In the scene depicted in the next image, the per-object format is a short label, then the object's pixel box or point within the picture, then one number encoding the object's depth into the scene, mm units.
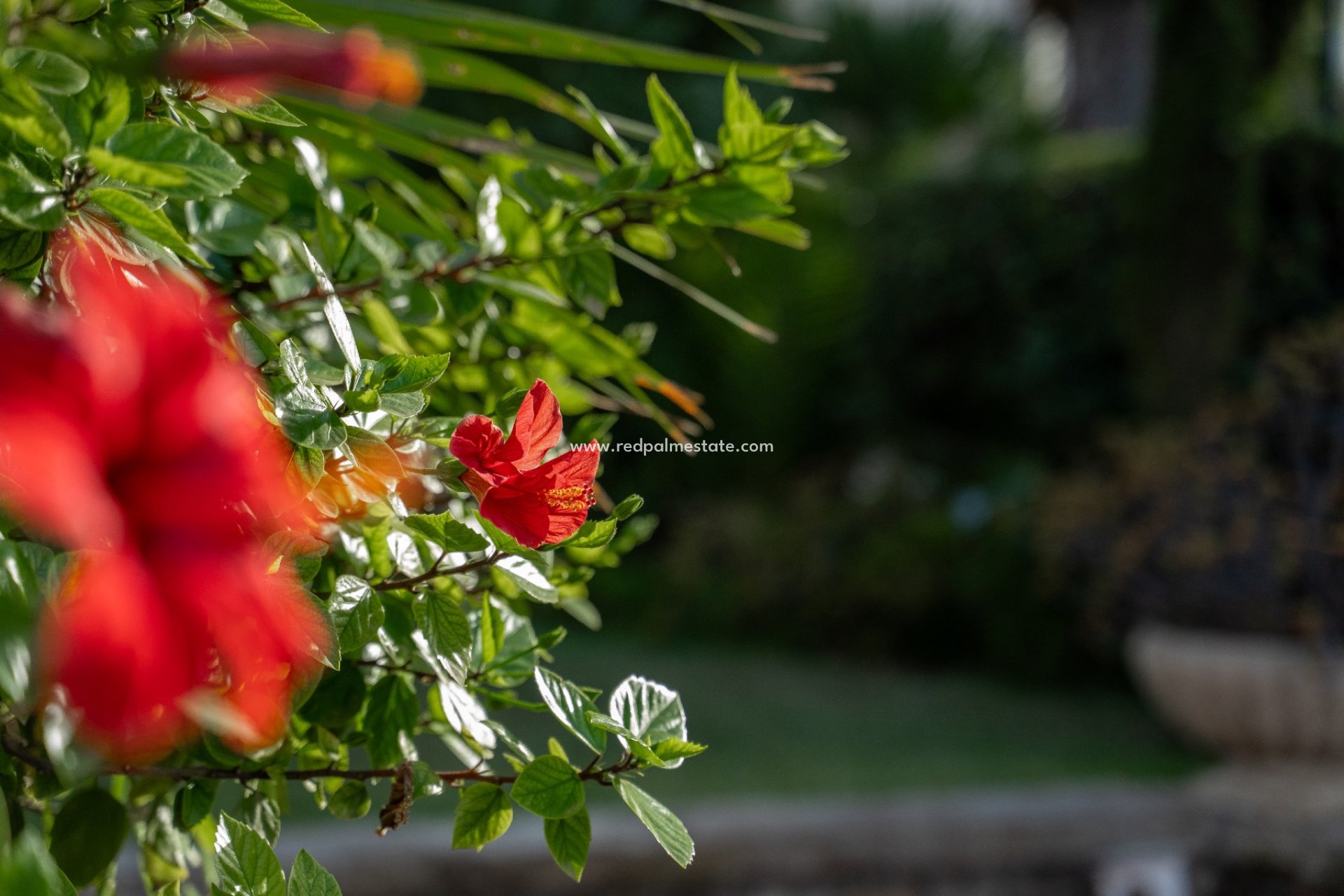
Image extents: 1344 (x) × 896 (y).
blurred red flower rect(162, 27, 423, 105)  1408
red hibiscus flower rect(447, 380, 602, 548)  1668
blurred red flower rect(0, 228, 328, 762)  1417
